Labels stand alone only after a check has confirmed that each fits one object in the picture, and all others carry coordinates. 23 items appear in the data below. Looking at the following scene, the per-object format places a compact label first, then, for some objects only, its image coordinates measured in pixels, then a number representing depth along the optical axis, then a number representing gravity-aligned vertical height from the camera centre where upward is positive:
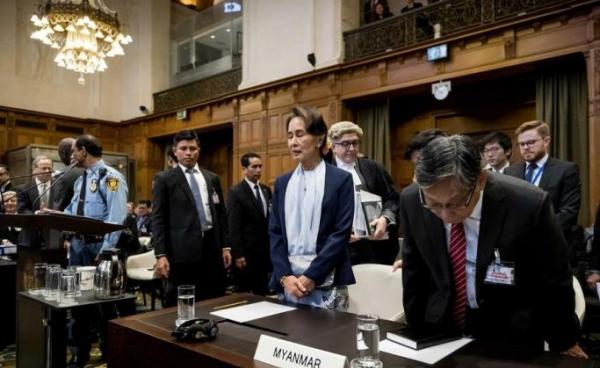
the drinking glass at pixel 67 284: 2.01 -0.41
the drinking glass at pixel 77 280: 2.06 -0.40
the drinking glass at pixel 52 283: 2.04 -0.40
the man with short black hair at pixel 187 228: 2.79 -0.22
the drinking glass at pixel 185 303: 1.41 -0.34
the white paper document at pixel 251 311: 1.44 -0.39
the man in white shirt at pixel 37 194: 3.76 -0.02
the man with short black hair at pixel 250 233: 3.74 -0.33
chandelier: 6.16 +2.33
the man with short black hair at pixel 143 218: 7.27 -0.42
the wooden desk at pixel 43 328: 1.97 -0.62
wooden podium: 1.91 -0.17
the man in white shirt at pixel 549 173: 2.78 +0.12
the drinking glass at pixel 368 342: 1.03 -0.34
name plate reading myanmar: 0.97 -0.36
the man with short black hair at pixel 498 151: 3.28 +0.30
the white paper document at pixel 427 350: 1.05 -0.38
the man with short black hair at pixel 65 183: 3.34 +0.08
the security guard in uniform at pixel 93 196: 3.02 -0.02
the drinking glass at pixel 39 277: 2.17 -0.40
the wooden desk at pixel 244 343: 1.03 -0.39
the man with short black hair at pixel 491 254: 1.06 -0.16
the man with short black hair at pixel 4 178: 4.23 +0.14
